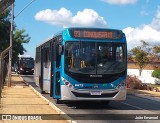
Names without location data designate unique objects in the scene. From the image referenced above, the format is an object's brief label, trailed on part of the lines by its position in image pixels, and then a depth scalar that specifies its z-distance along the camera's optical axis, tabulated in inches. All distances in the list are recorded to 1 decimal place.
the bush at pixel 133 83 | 1480.1
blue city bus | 664.4
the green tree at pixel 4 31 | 1548.7
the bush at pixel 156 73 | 2367.1
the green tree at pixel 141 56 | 2875.0
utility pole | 1248.0
